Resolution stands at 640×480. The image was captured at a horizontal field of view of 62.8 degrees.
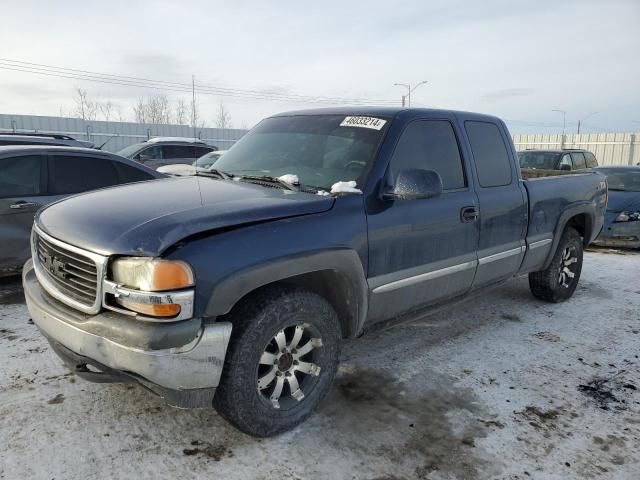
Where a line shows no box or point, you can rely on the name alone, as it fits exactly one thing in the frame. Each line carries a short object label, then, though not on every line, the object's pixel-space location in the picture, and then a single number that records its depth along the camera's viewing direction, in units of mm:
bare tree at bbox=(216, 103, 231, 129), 71562
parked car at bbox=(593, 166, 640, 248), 8242
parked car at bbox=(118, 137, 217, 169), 14680
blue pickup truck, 2418
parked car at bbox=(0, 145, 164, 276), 5172
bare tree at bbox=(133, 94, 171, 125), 66938
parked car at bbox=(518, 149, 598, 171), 13711
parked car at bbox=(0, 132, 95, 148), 7281
